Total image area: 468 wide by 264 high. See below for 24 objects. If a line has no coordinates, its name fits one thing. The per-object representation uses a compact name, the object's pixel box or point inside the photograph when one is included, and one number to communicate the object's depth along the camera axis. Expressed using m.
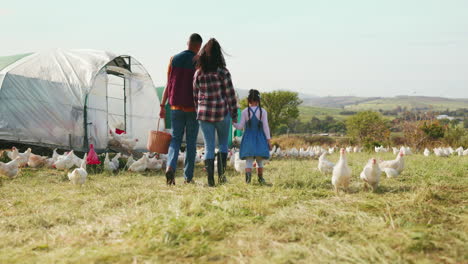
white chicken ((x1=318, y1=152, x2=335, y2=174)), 6.49
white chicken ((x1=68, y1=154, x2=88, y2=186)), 6.27
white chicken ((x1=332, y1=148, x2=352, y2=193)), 4.71
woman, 5.48
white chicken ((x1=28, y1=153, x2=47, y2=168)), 8.92
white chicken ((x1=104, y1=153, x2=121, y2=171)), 8.52
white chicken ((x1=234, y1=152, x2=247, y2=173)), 7.59
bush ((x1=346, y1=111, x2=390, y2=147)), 21.67
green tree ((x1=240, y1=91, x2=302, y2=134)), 53.22
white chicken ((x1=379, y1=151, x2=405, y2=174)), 6.37
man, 5.83
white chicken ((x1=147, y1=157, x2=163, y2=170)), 9.03
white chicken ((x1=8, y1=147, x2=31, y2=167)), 8.86
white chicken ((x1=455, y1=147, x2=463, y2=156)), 13.65
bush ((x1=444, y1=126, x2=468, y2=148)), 18.58
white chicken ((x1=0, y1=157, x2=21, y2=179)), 7.28
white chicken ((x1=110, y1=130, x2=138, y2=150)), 12.40
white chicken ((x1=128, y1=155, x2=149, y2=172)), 8.73
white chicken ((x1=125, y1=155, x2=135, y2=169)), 9.28
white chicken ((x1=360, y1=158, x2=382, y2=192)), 4.75
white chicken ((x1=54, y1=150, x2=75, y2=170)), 8.38
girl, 5.99
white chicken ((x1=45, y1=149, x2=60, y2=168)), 9.00
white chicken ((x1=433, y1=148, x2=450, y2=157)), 13.11
